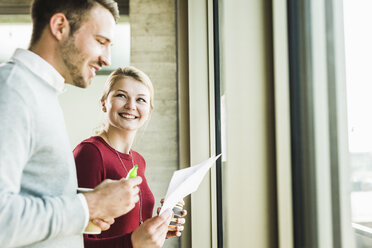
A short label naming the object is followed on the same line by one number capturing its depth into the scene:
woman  1.12
